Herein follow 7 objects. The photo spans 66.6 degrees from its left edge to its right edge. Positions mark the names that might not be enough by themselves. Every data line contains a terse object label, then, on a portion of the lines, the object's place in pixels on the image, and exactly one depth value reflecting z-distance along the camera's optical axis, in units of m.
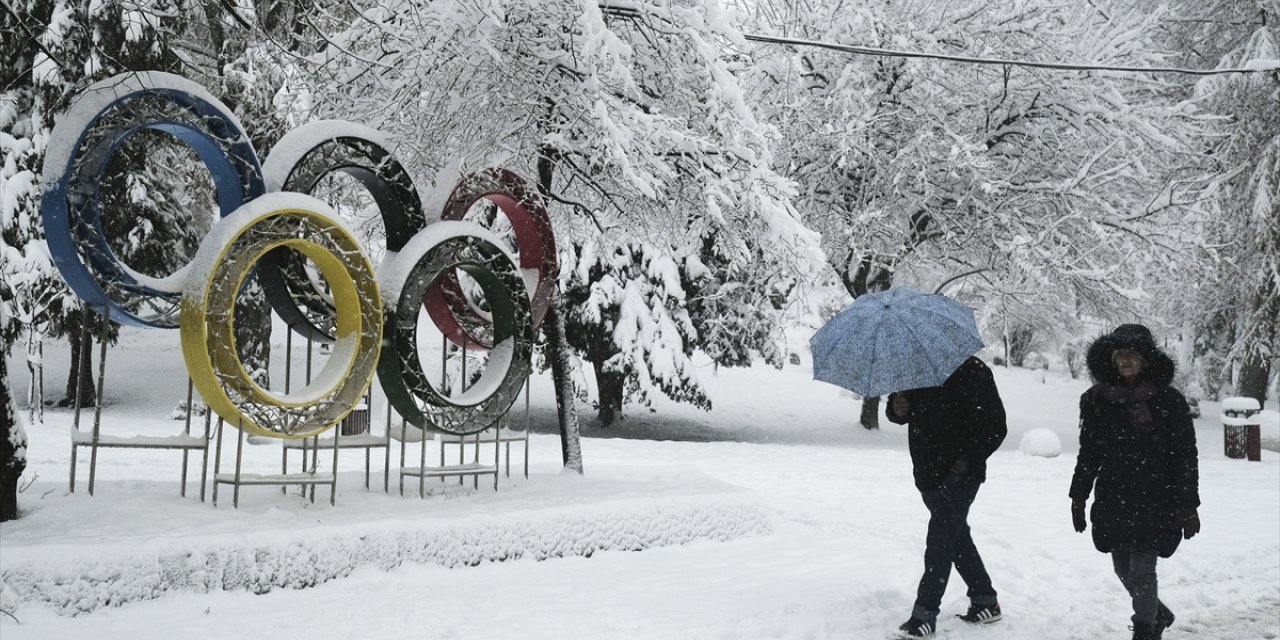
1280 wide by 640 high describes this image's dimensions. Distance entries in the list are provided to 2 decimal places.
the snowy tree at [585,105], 8.70
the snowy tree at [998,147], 18.23
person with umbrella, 5.53
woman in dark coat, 5.15
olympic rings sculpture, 6.82
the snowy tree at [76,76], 15.23
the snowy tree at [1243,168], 19.41
